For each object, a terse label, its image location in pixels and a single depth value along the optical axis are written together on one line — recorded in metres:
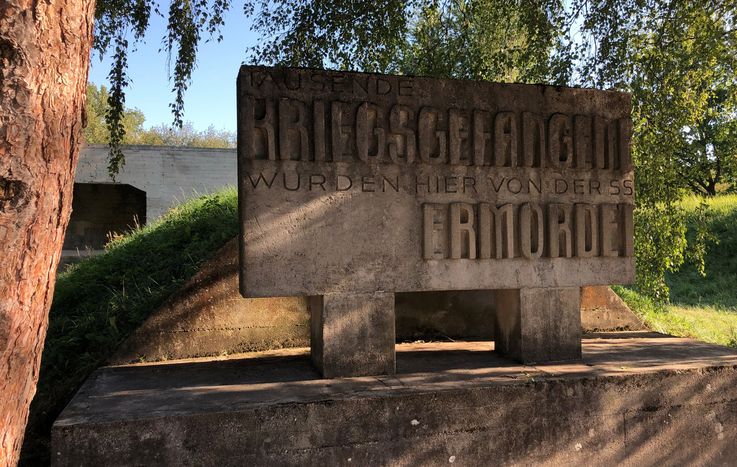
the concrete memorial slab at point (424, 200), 4.27
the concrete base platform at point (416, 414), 3.57
